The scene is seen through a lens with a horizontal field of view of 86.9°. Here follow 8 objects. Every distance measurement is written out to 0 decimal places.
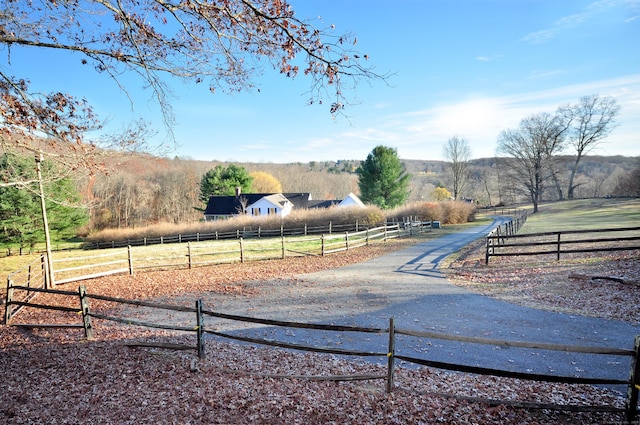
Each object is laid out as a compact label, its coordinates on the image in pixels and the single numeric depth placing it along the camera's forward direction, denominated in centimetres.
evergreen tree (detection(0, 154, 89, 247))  2909
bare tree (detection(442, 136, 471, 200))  5597
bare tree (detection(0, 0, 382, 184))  569
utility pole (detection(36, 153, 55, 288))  1190
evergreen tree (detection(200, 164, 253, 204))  5747
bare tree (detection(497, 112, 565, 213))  4466
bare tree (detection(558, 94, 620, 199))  4847
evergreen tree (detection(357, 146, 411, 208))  4659
